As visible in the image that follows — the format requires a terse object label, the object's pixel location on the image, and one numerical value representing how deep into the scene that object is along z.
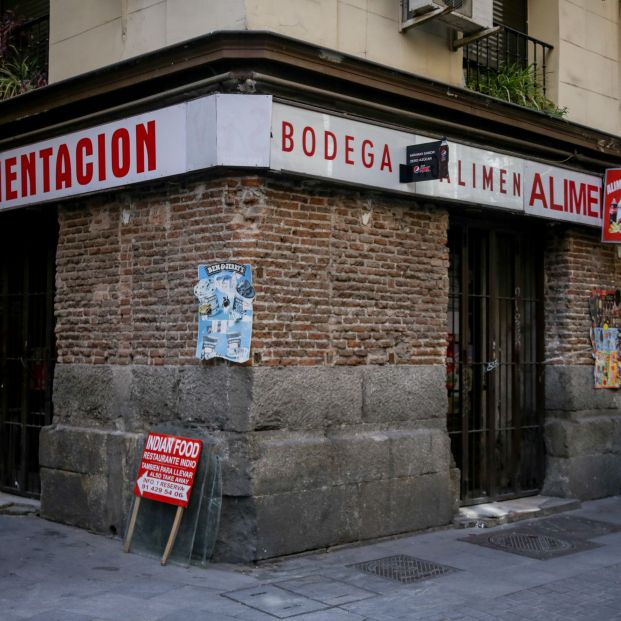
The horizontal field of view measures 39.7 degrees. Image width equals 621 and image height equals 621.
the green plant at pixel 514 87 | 9.59
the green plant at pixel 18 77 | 9.50
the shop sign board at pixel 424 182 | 7.30
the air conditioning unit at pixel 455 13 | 8.22
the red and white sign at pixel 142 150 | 7.07
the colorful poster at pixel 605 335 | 10.65
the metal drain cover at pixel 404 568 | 6.86
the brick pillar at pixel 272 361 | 7.23
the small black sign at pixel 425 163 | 7.95
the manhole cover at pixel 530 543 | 7.91
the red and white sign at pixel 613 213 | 10.38
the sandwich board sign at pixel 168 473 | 7.14
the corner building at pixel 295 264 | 7.27
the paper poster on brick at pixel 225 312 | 7.16
